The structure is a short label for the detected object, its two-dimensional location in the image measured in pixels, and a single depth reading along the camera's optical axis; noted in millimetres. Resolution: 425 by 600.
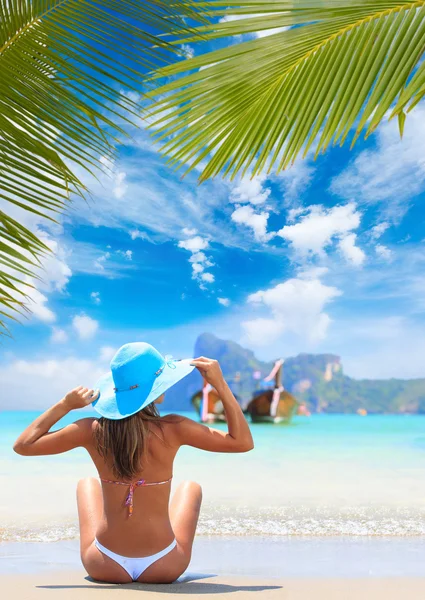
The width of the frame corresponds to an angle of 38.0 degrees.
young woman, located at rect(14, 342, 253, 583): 2145
